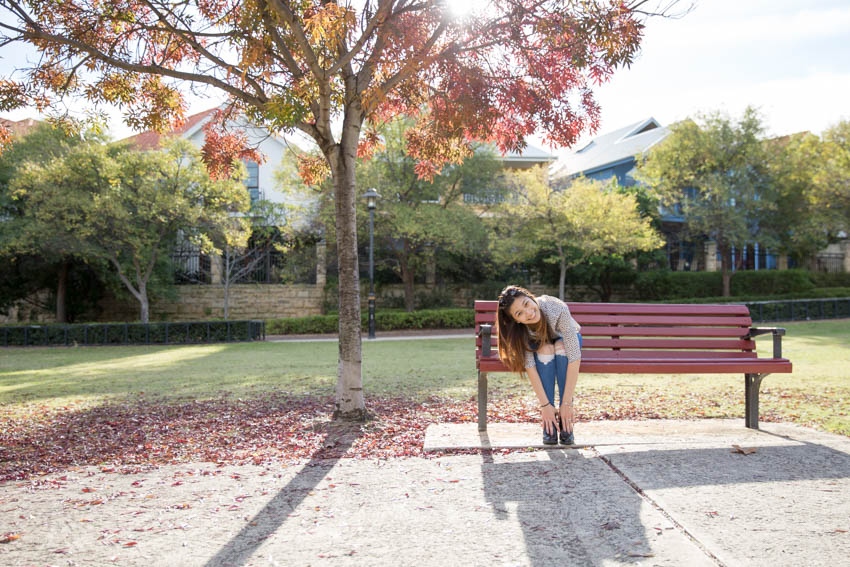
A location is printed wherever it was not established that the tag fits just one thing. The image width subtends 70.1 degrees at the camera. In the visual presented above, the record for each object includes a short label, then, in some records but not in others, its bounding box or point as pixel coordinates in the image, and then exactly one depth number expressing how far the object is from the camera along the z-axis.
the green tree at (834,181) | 23.23
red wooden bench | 4.93
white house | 27.42
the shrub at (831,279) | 30.80
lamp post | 17.78
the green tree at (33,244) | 18.02
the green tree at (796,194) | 25.48
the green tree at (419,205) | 21.19
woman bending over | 4.08
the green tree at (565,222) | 21.12
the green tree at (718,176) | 25.83
